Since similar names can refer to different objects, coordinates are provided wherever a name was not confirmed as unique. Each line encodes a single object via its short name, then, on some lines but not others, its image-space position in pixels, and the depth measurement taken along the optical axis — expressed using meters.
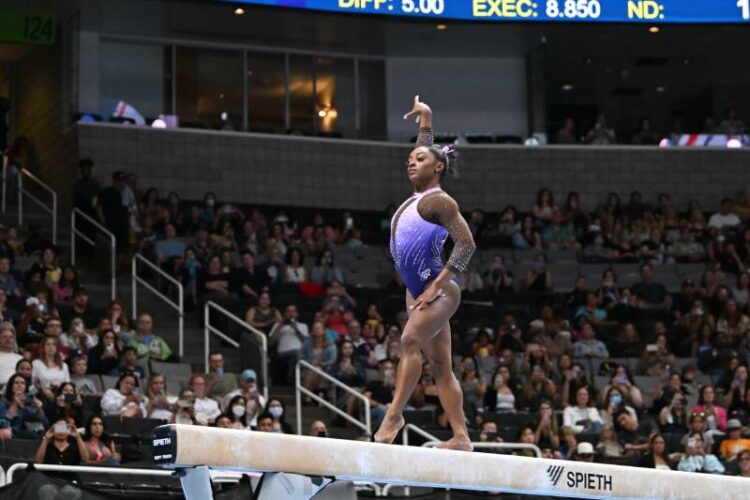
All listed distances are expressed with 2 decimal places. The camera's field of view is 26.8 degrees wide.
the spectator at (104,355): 15.57
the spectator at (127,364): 15.42
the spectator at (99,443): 13.18
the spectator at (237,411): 14.60
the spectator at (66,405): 13.81
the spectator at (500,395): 16.72
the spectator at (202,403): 14.91
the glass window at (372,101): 25.61
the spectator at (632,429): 16.36
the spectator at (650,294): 21.23
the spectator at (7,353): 14.65
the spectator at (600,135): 25.77
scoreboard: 22.44
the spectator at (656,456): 15.34
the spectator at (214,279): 19.00
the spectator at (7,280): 17.05
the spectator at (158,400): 14.60
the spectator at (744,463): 15.07
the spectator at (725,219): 23.92
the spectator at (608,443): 15.84
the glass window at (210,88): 24.56
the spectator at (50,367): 14.64
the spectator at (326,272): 20.22
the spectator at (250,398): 15.09
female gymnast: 8.70
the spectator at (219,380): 15.81
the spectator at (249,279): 19.09
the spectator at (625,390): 17.31
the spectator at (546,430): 15.59
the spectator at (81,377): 14.95
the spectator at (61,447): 12.74
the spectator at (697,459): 15.42
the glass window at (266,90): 25.19
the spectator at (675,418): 16.77
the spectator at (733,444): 15.99
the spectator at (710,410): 16.81
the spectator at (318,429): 14.58
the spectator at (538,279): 21.28
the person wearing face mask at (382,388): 16.05
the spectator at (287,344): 17.25
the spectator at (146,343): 16.59
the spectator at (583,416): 16.39
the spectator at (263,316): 17.83
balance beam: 7.79
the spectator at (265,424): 14.17
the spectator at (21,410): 13.62
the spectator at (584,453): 15.05
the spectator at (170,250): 19.64
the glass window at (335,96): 25.52
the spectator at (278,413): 14.68
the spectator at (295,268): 20.09
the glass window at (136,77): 24.00
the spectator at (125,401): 14.34
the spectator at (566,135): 25.67
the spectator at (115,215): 20.28
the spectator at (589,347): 19.17
